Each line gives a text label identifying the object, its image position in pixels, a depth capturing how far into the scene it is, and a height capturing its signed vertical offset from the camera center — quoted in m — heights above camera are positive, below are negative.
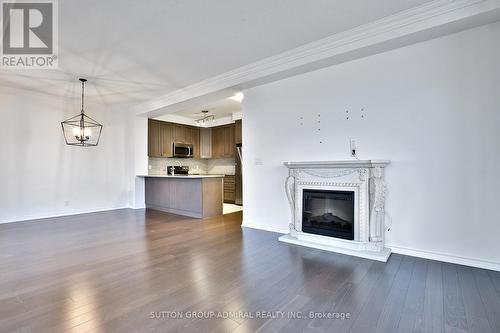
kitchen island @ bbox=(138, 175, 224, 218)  5.55 -0.65
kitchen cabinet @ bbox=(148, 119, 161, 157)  7.36 +0.91
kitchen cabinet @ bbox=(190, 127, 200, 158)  8.47 +0.98
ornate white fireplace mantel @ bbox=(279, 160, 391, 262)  3.11 -0.43
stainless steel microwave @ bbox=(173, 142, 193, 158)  7.93 +0.61
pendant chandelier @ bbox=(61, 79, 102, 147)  5.86 +0.99
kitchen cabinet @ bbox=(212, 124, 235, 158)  7.93 +0.90
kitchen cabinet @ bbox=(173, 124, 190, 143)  7.99 +1.14
